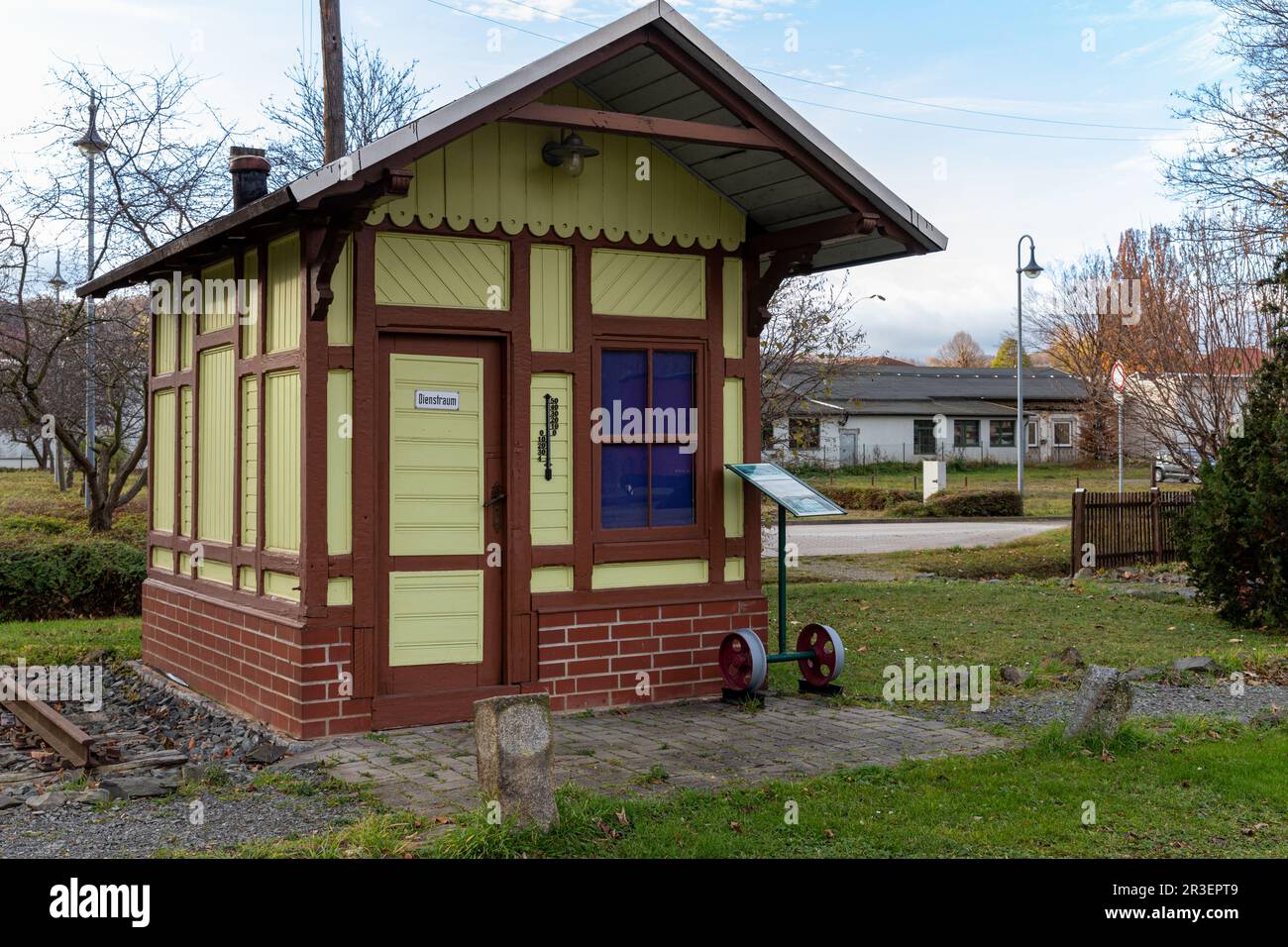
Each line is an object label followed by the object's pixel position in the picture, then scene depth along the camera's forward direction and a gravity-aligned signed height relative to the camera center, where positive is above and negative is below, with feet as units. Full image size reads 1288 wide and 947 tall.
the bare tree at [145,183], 67.46 +14.88
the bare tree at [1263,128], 74.79 +19.52
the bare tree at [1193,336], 75.36 +7.68
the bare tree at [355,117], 77.15 +21.12
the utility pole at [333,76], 54.24 +16.59
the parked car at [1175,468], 75.10 -0.19
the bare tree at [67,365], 65.57 +5.90
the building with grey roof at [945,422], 188.03 +6.45
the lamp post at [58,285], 65.72 +9.66
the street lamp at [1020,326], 124.62 +14.02
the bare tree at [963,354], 342.44 +30.31
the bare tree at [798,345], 62.13 +5.90
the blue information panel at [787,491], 29.68 -0.59
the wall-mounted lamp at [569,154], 29.45 +7.16
